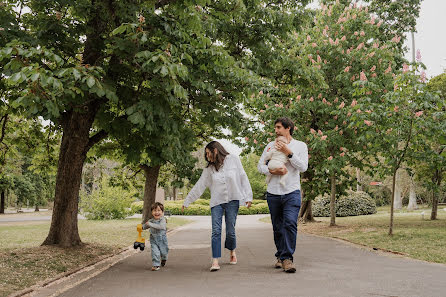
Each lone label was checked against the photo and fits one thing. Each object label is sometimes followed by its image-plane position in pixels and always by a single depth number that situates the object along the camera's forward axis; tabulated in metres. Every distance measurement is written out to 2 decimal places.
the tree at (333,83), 15.10
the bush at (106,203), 29.34
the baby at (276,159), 6.26
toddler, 7.15
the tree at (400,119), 10.37
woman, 6.68
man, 6.14
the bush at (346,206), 29.05
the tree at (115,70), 5.85
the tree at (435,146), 10.72
